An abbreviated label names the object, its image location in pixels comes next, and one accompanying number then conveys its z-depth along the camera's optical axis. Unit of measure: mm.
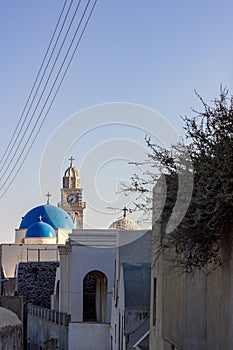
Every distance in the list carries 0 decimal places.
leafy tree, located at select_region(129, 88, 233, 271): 13436
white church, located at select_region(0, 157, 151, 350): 30064
